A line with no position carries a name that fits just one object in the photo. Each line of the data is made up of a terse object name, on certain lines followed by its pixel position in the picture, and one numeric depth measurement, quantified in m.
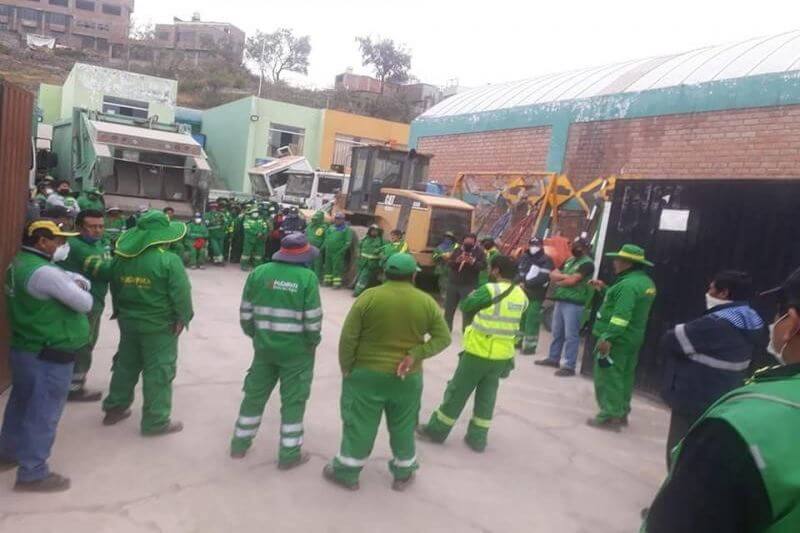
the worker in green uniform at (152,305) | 4.53
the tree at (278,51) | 57.34
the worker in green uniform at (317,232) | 13.15
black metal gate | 5.99
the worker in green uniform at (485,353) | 4.91
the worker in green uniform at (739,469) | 1.13
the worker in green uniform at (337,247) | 12.57
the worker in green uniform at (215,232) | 13.87
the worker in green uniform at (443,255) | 10.78
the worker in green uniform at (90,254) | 4.73
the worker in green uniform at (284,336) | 4.31
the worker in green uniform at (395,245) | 10.77
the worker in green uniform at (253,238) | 13.73
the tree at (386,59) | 54.72
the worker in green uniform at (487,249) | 9.11
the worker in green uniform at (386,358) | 4.04
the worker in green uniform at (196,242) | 13.14
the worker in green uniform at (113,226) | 9.77
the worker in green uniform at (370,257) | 11.62
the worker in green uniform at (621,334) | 5.50
